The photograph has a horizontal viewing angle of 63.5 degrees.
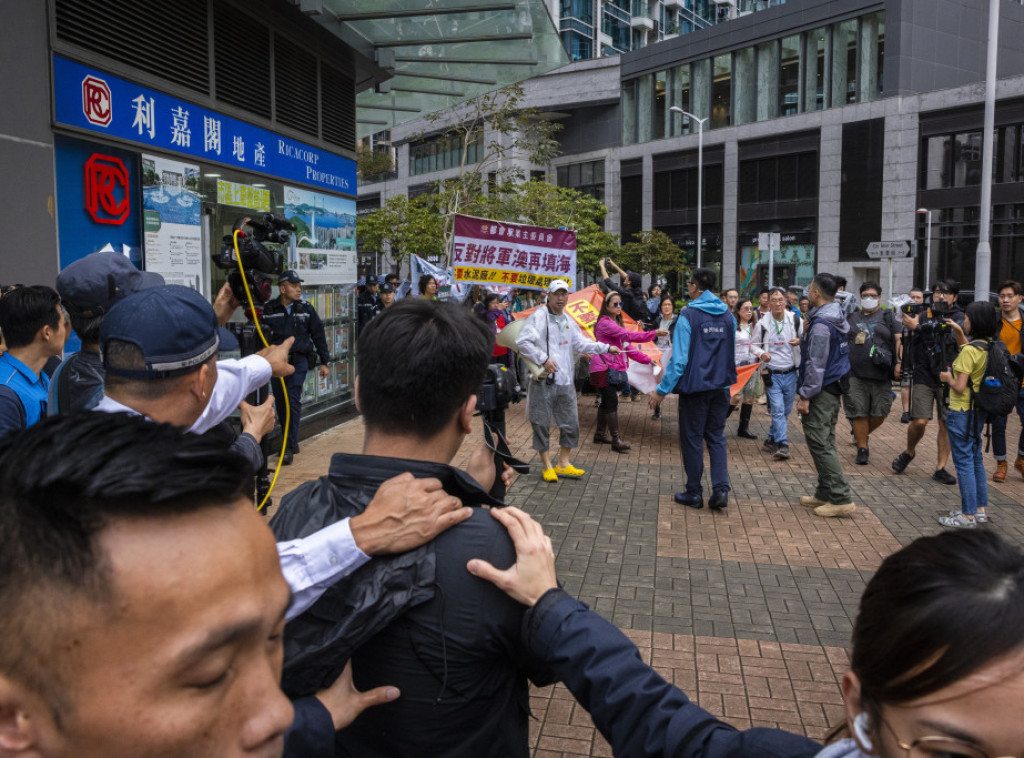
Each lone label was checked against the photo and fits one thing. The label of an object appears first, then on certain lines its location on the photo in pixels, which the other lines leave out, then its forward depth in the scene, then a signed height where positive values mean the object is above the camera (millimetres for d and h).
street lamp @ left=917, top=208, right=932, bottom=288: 32875 +2301
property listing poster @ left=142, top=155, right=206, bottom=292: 7148 +713
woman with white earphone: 1155 -567
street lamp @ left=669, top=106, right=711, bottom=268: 40625 +6996
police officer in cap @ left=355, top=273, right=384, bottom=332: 13499 -18
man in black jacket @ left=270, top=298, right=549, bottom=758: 1589 -568
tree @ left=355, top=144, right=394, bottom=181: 43594 +7398
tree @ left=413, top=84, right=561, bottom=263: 19938 +4209
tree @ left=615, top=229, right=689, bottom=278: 38344 +2164
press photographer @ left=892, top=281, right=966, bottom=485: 7863 -606
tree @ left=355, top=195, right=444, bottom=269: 23625 +2242
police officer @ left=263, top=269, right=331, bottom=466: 8617 -344
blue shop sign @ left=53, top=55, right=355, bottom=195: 6281 +1605
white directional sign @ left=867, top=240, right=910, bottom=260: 13430 +867
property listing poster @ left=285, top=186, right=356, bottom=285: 10242 +871
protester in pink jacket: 9703 -707
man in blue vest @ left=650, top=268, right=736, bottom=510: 7121 -676
